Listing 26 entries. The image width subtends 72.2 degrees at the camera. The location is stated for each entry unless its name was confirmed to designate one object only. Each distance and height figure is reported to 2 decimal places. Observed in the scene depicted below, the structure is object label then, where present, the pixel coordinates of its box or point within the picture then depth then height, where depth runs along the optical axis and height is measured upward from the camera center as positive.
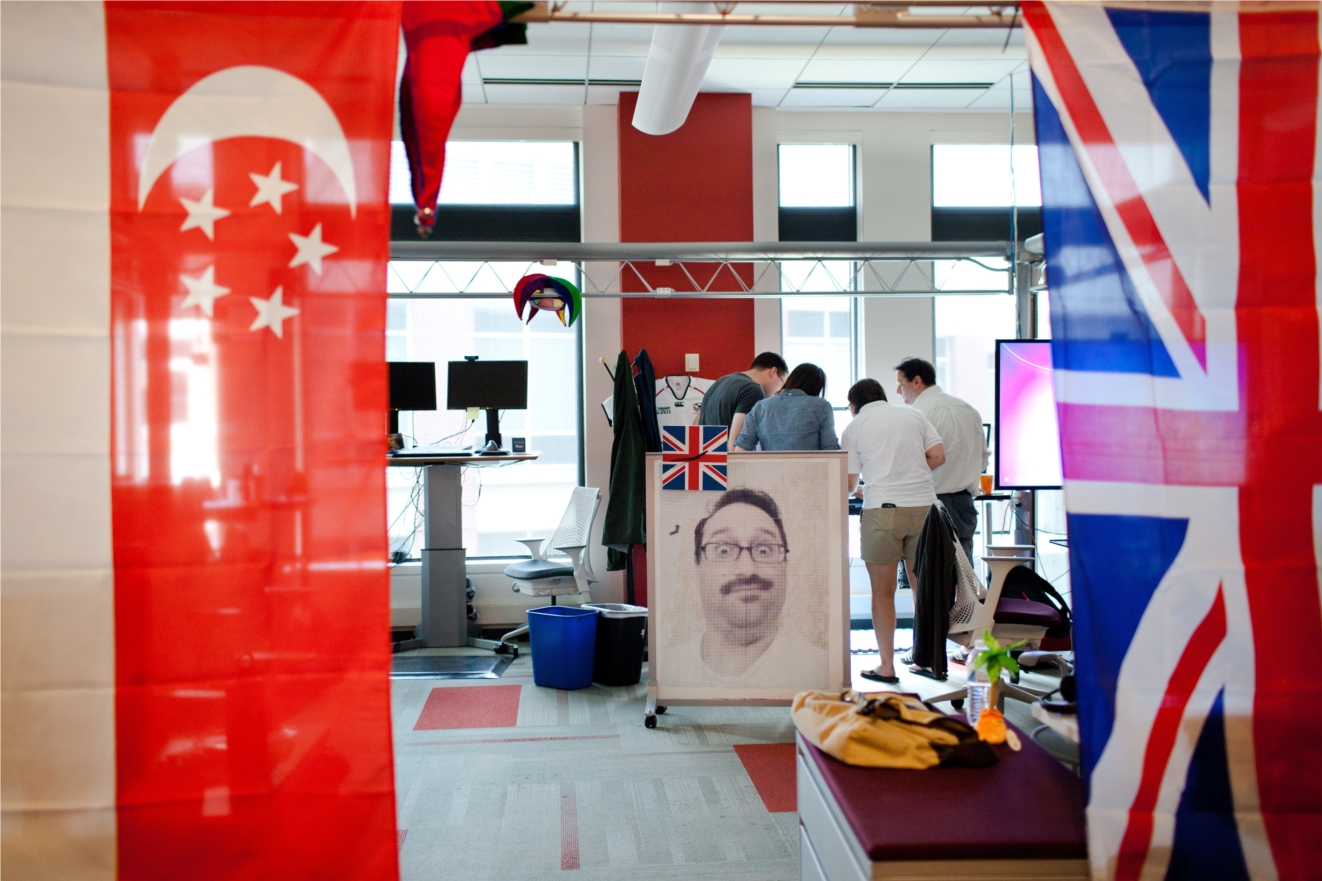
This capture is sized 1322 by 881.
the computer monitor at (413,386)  5.91 +0.41
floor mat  4.91 -1.22
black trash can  4.57 -1.02
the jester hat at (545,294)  5.65 +0.96
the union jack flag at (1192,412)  1.81 +0.05
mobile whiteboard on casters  3.77 -0.54
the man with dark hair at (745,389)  4.96 +0.30
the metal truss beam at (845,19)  1.95 +0.94
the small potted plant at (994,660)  2.25 -0.55
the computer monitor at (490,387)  5.99 +0.40
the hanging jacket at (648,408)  5.04 +0.21
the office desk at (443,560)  5.48 -0.67
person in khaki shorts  4.23 -0.19
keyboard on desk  5.28 -0.03
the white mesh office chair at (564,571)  5.29 -0.73
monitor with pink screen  4.78 +0.11
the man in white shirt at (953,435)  4.98 +0.03
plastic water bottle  2.47 -0.71
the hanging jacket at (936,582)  3.77 -0.59
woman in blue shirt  4.30 +0.13
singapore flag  1.73 +0.00
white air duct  4.61 +2.09
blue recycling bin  4.51 -1.00
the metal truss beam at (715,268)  5.83 +1.25
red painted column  6.65 +1.72
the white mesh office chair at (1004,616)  3.64 -0.72
